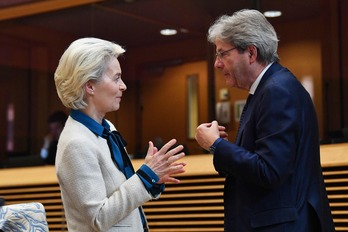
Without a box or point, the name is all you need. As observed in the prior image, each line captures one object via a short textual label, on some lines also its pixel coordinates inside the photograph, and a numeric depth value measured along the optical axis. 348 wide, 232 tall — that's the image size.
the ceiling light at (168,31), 6.80
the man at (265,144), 2.80
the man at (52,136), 7.54
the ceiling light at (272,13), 6.06
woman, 2.78
